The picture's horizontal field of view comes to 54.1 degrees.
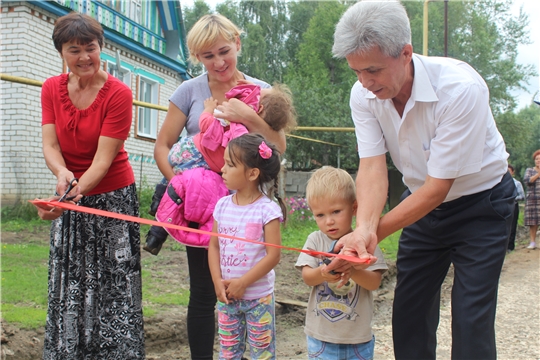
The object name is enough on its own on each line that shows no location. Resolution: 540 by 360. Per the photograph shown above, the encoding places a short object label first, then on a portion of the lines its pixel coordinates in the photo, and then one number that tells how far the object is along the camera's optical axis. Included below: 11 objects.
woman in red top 2.73
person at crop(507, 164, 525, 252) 7.82
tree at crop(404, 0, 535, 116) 21.89
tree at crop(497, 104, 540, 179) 21.27
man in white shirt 2.07
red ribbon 2.10
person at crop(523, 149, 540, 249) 10.02
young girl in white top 2.56
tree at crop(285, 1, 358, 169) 16.77
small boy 2.47
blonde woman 2.73
